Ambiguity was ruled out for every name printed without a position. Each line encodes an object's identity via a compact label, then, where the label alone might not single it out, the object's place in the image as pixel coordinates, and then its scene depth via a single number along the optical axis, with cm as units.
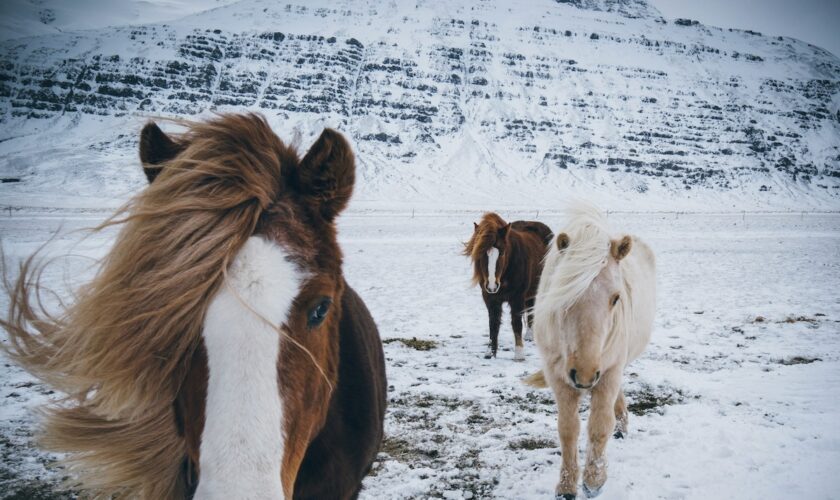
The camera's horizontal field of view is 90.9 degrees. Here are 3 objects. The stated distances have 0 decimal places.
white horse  286
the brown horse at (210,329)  107
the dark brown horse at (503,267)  679
